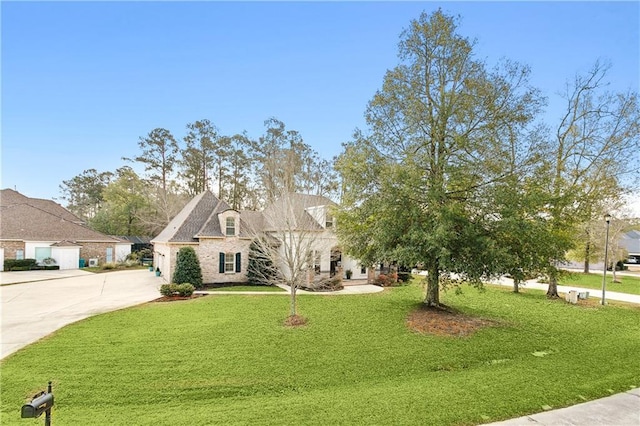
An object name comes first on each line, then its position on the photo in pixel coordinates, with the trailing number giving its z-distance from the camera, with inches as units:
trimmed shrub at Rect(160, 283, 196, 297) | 613.3
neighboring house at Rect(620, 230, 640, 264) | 1991.1
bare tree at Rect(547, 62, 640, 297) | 644.7
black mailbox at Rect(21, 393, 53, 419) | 131.2
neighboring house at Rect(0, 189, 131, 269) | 1023.6
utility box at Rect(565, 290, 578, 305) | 663.8
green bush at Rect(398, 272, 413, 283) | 866.7
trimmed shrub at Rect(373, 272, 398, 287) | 824.3
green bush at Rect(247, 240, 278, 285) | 786.8
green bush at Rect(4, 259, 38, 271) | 967.6
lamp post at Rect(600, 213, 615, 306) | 660.7
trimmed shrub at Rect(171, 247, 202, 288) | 697.6
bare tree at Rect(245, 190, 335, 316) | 448.5
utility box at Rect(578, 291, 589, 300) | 698.8
